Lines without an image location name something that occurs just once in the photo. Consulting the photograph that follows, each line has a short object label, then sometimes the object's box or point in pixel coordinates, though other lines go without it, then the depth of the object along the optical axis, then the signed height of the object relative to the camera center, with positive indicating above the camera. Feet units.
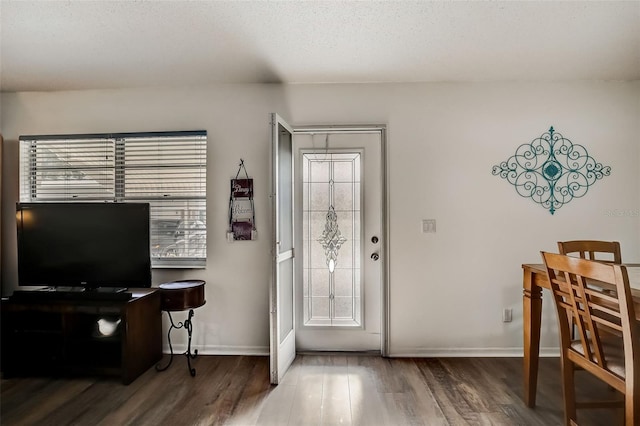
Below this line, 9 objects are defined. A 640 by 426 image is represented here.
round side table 8.14 -2.24
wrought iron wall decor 9.04 +1.22
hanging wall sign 9.28 +0.09
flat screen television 8.29 -0.79
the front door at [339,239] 9.32 -0.79
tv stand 7.74 -3.11
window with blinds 9.45 +1.17
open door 7.62 -1.13
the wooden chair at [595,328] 4.34 -1.87
